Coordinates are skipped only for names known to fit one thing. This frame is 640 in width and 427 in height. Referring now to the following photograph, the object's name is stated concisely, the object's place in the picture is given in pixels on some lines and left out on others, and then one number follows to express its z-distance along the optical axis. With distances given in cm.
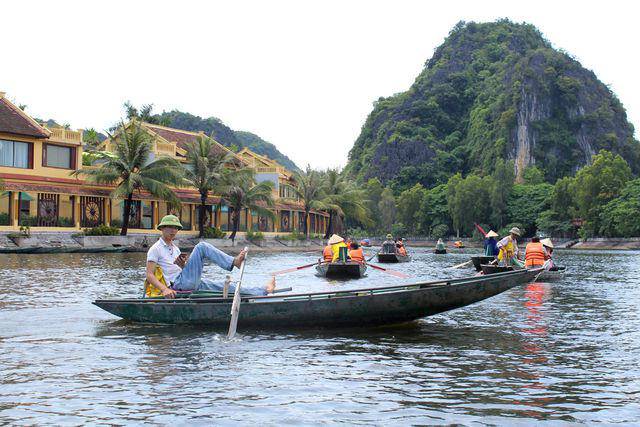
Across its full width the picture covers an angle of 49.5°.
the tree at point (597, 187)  8325
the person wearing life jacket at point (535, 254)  2062
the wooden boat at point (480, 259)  2485
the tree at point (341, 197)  7138
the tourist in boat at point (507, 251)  2102
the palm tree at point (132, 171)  4403
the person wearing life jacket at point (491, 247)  2591
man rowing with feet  1090
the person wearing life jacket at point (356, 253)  2588
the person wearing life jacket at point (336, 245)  2477
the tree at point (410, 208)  11256
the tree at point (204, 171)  5062
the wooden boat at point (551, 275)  2286
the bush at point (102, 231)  4426
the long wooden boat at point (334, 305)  1084
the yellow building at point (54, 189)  4241
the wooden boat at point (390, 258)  3809
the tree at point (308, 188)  6719
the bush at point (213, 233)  5341
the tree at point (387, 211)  11044
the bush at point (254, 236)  5756
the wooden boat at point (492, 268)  1966
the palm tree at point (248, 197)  5247
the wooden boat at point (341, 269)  2406
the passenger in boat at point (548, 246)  2273
